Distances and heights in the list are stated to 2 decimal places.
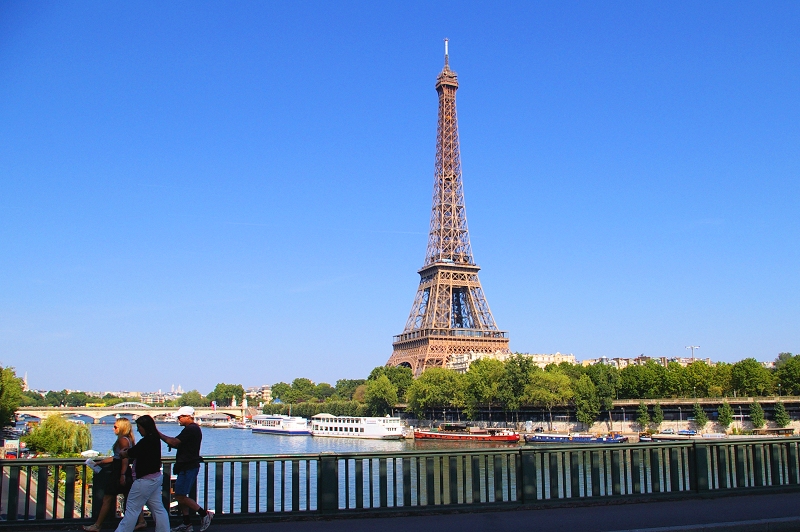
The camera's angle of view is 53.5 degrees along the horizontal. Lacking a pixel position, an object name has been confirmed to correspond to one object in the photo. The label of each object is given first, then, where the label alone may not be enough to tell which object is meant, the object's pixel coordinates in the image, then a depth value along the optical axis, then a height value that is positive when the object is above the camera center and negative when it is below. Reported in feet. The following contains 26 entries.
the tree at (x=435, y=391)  307.78 -0.48
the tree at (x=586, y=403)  259.60 -4.66
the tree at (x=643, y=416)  247.70 -8.60
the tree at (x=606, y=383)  262.26 +1.79
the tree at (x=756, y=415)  226.17 -7.84
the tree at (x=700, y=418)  234.58 -8.81
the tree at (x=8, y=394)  178.04 -0.34
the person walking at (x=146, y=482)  32.12 -3.65
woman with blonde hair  33.91 -3.45
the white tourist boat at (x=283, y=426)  324.80 -14.68
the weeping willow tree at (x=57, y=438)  162.71 -9.62
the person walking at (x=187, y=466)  35.68 -3.42
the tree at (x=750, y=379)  269.44 +2.86
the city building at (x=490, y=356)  360.24 +15.34
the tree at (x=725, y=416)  229.45 -8.11
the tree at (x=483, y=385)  290.35 +1.52
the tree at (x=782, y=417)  226.58 -8.40
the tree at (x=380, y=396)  355.15 -2.68
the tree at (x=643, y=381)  281.54 +2.56
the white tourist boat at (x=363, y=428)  287.48 -14.01
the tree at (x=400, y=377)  367.25 +5.94
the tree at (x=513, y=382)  280.51 +2.54
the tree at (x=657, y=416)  248.93 -8.66
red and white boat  240.73 -14.26
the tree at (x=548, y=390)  268.82 -0.41
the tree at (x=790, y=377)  268.82 +3.52
